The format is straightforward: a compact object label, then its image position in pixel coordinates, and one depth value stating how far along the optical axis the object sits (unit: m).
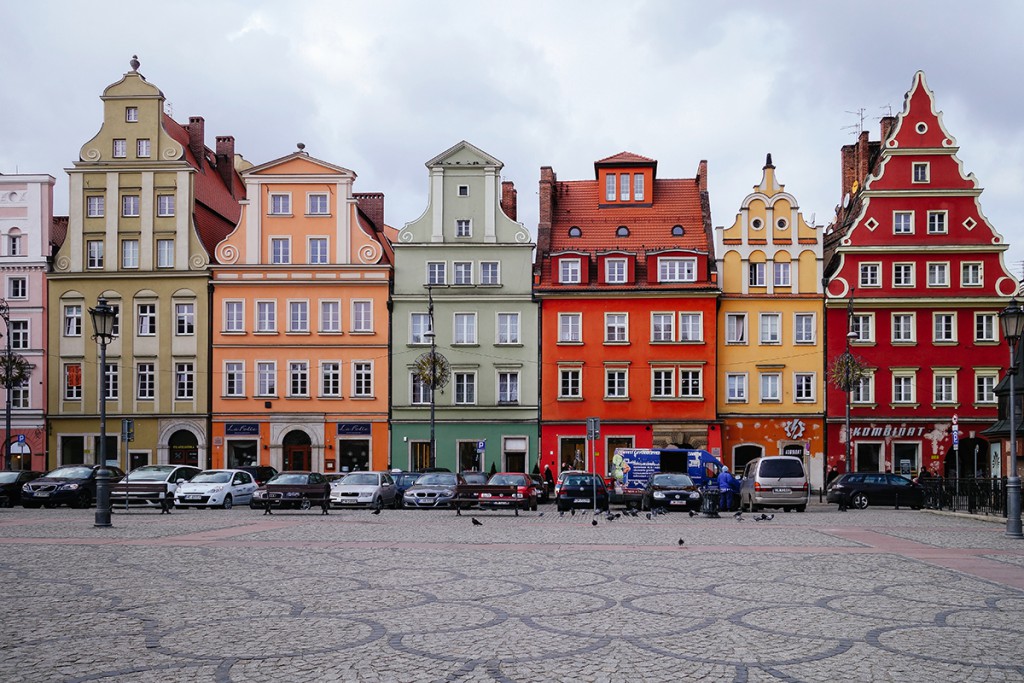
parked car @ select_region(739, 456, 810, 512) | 39.41
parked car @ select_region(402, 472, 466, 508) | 39.03
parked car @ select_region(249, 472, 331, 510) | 36.97
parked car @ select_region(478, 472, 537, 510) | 35.34
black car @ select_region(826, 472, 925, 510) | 41.91
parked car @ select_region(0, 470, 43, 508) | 40.66
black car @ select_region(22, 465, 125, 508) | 38.62
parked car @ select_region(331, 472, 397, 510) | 39.34
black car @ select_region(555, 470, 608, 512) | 38.72
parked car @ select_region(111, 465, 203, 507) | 36.28
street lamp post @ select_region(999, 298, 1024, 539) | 25.84
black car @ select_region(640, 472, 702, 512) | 37.06
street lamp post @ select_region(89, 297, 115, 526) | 27.11
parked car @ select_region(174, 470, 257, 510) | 38.59
